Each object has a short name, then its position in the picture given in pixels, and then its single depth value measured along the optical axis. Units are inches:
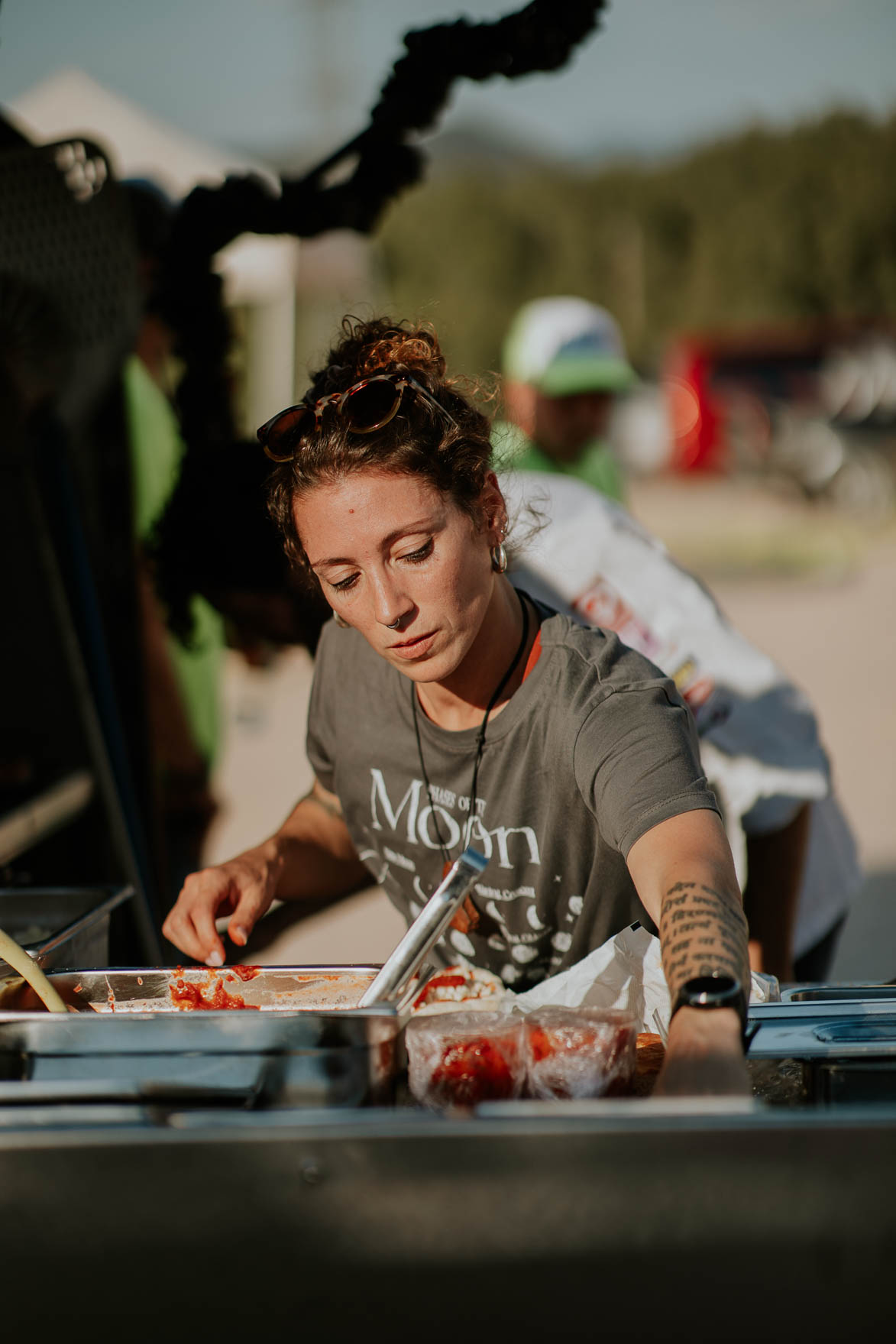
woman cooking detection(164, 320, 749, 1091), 110.2
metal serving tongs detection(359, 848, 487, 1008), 106.9
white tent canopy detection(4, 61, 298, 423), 248.9
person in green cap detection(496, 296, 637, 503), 221.4
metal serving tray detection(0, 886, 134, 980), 120.5
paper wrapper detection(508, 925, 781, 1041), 111.4
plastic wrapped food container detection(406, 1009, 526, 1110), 104.7
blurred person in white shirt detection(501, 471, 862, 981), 130.0
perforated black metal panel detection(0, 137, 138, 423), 146.9
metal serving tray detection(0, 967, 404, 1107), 101.9
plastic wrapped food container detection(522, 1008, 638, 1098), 104.4
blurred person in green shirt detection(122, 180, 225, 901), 161.8
